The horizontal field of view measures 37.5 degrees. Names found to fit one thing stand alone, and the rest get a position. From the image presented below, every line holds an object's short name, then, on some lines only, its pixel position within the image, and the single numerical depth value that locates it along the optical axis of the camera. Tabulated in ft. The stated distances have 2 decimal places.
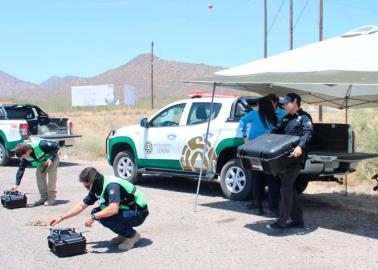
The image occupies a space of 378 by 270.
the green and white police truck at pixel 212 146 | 29.86
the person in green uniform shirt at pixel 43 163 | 28.86
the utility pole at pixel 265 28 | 116.26
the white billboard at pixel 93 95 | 223.30
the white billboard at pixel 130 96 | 208.09
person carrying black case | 23.73
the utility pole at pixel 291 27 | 100.90
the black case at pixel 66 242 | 20.94
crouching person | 20.66
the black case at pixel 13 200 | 30.22
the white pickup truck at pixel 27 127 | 50.49
